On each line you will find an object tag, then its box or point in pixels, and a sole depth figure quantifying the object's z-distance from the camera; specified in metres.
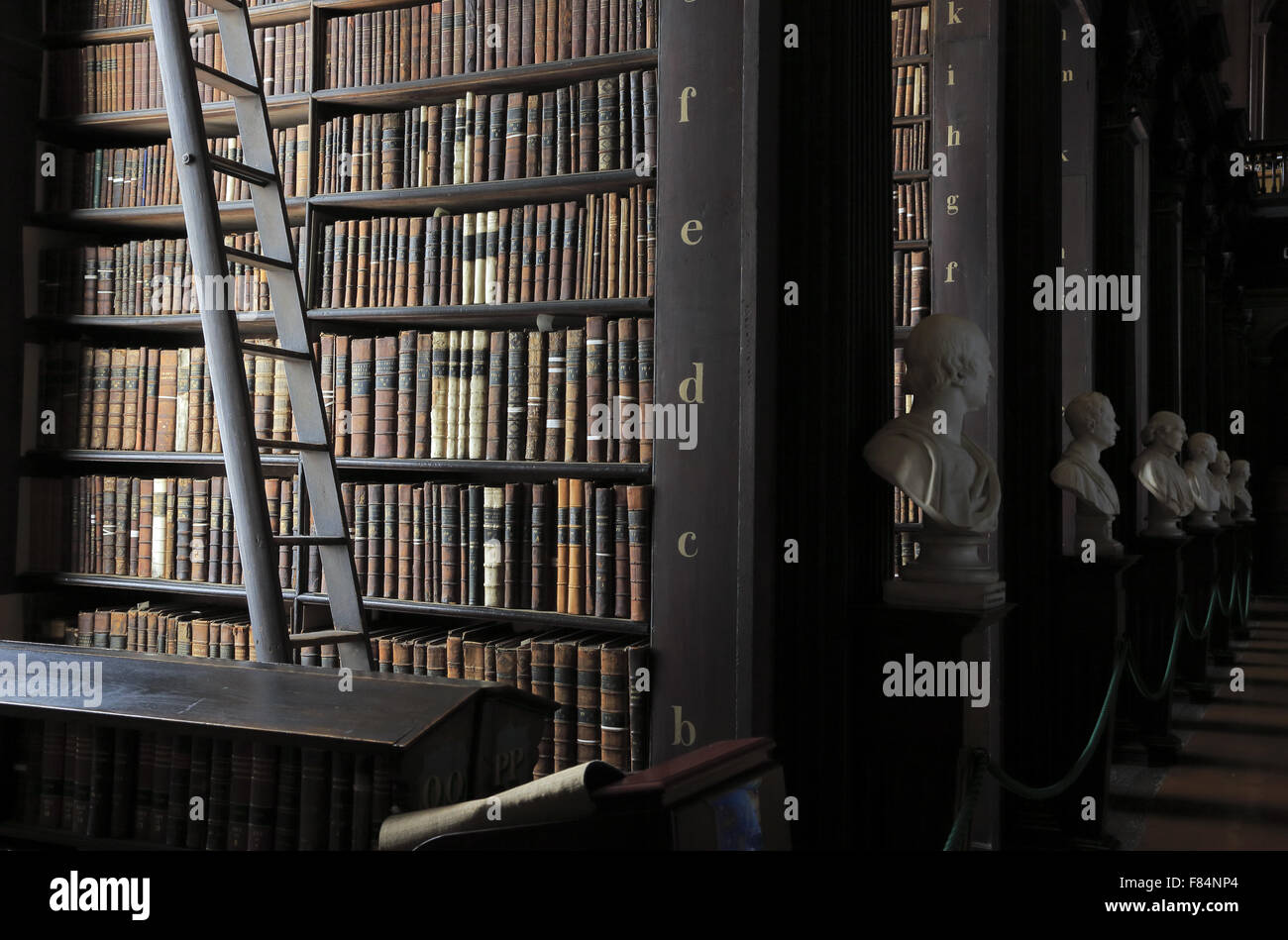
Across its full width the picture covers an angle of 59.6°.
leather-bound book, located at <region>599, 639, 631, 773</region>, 2.92
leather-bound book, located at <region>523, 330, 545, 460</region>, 3.21
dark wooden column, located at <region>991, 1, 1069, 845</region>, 3.77
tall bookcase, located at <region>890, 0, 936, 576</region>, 4.03
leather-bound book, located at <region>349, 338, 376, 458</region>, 3.49
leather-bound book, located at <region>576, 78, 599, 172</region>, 3.20
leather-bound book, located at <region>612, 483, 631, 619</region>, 2.96
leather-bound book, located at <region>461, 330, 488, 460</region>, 3.31
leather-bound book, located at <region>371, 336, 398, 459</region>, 3.46
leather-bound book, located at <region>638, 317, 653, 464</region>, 3.00
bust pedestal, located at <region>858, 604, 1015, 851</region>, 2.37
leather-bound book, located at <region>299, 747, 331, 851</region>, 1.65
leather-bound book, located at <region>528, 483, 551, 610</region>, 3.15
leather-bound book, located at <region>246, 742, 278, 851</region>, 1.67
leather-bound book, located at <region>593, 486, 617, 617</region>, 3.00
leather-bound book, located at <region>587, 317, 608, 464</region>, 3.08
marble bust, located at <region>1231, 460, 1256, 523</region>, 9.58
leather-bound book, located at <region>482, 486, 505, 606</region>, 3.21
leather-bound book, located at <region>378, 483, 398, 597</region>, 3.40
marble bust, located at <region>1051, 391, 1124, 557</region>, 4.07
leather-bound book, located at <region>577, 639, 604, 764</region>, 2.98
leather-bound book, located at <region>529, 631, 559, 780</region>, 3.05
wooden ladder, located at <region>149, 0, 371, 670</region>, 2.56
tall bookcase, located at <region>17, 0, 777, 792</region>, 2.55
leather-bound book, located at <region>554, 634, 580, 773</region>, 2.99
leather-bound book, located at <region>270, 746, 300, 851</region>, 1.67
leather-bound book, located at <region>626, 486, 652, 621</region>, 2.88
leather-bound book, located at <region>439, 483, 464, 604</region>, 3.29
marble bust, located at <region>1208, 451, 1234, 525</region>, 7.94
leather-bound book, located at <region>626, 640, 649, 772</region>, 2.86
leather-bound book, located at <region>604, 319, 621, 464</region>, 3.06
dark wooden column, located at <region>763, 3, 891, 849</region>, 2.42
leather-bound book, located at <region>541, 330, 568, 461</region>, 3.18
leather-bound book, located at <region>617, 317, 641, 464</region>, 3.03
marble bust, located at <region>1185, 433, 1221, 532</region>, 6.45
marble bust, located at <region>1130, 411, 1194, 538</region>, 5.36
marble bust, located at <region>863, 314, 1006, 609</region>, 2.41
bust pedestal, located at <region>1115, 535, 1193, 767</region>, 5.50
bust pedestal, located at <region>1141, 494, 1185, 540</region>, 5.54
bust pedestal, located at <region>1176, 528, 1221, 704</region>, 6.68
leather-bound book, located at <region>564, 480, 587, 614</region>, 3.07
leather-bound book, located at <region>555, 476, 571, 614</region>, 3.10
